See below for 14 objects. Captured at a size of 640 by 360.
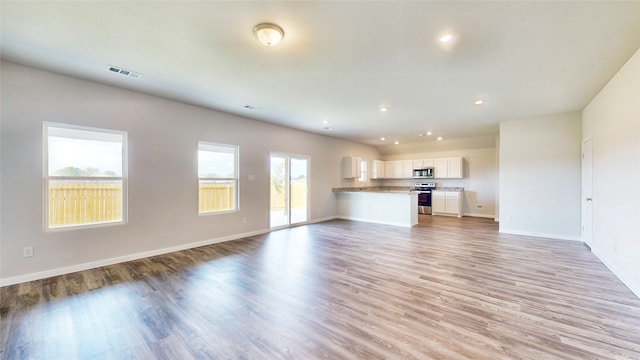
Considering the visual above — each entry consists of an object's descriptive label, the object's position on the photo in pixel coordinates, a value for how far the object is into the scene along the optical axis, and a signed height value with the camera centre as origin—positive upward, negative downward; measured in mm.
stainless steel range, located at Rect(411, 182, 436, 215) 9125 -673
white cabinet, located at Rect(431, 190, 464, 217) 8516 -798
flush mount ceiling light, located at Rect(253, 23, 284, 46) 2252 +1363
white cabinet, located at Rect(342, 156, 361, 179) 8414 +434
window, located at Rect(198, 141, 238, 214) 4953 +38
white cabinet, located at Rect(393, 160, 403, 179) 9984 +431
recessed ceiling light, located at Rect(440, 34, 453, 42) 2405 +1397
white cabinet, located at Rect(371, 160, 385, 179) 9836 +425
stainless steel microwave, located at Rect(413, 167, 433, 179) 9180 +253
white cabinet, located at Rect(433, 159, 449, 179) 8888 +393
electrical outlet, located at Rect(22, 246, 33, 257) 3148 -912
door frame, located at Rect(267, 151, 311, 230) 6241 -8
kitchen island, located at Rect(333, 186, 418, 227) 6730 -792
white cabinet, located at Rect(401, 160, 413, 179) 9720 +422
